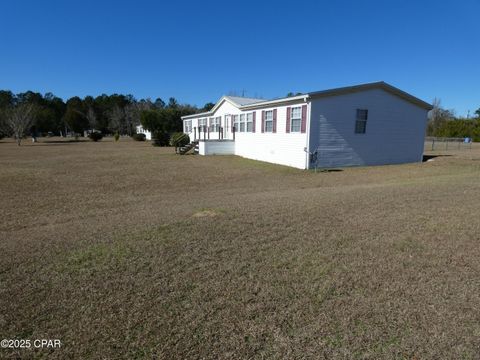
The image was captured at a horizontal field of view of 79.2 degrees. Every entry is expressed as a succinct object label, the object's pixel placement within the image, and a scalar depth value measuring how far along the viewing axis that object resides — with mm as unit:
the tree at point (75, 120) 59438
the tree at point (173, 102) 72744
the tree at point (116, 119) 63638
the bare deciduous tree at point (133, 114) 63469
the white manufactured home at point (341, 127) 13383
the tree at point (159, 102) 82750
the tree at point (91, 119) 60231
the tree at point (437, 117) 55759
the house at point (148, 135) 47394
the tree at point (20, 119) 35156
